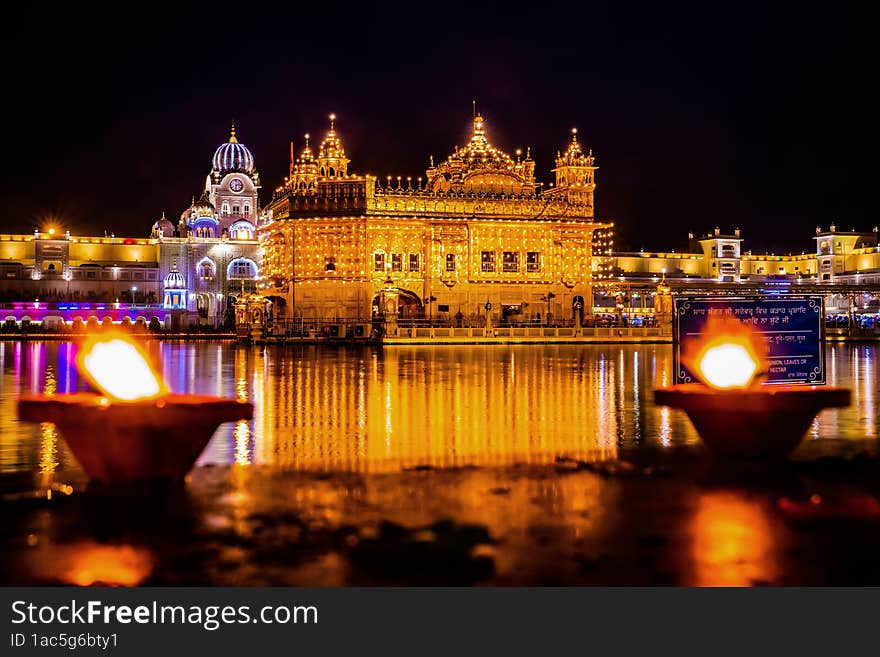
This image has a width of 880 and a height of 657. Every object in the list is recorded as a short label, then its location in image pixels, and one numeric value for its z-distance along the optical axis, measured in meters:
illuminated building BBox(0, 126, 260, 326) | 96.56
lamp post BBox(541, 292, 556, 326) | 66.56
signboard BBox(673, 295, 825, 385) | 10.19
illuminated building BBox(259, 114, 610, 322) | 62.78
